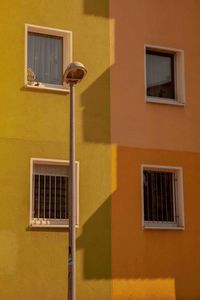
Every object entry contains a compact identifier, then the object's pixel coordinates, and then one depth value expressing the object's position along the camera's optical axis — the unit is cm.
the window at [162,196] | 1534
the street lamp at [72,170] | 1069
